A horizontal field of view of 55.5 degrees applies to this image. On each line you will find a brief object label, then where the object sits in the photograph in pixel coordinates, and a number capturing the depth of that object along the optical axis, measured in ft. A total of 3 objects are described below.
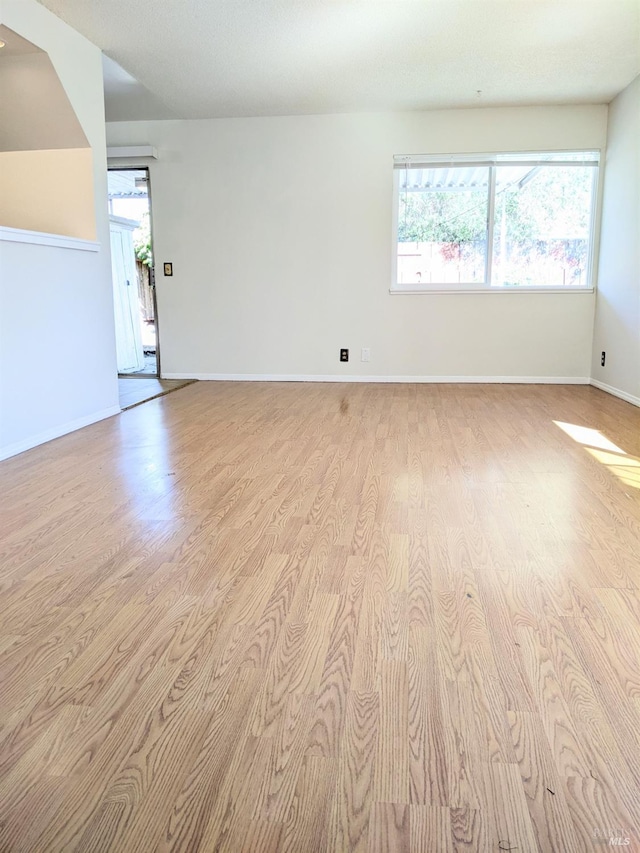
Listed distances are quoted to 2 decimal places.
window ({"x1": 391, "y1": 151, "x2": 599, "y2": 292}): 17.88
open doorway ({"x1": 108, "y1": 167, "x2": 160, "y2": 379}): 23.61
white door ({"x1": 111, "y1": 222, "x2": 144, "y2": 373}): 23.65
